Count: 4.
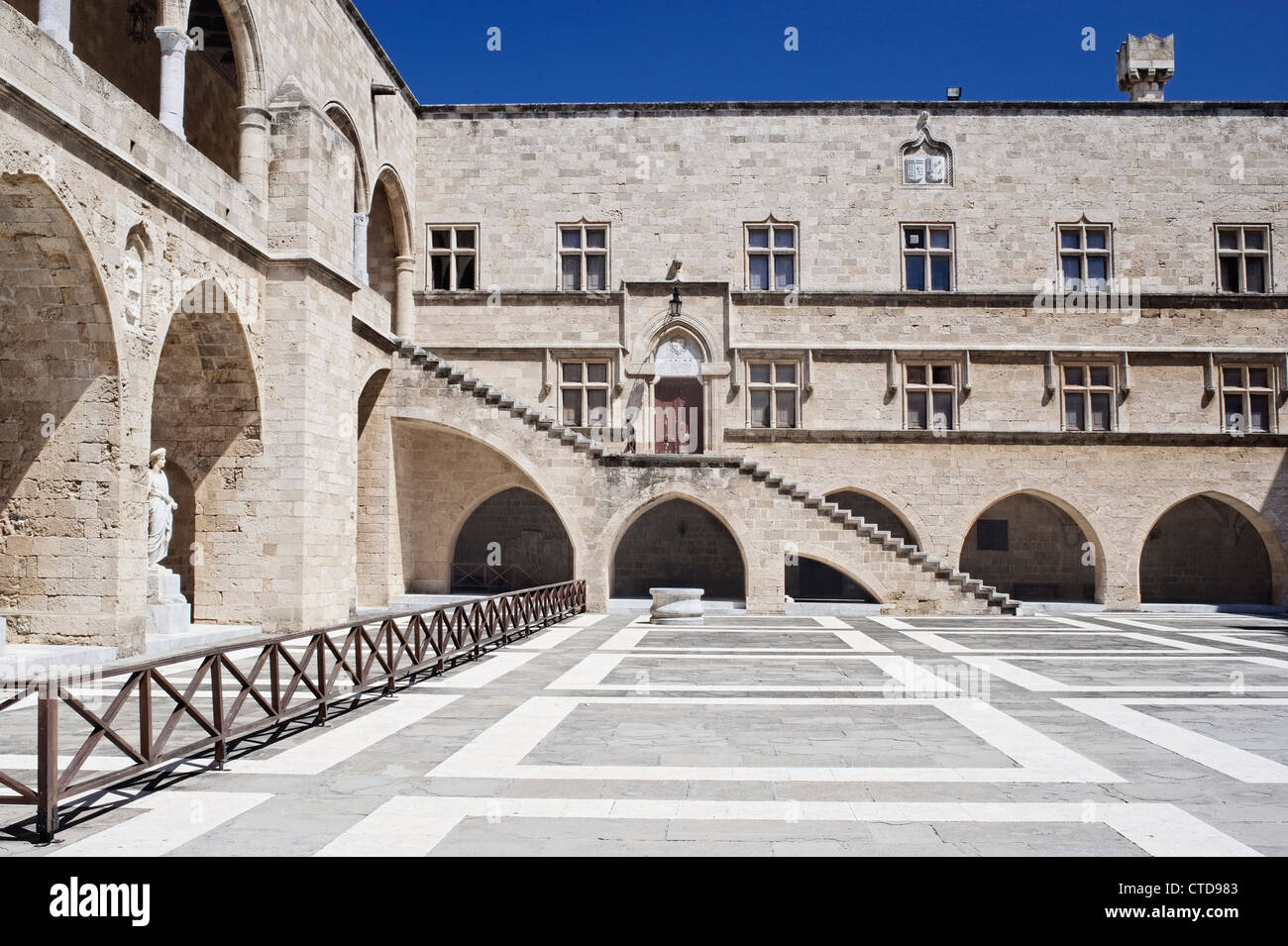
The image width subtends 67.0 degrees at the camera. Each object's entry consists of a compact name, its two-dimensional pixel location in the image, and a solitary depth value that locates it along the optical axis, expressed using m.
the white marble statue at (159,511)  13.10
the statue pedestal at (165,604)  13.20
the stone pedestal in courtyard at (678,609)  18.02
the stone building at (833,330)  20.19
